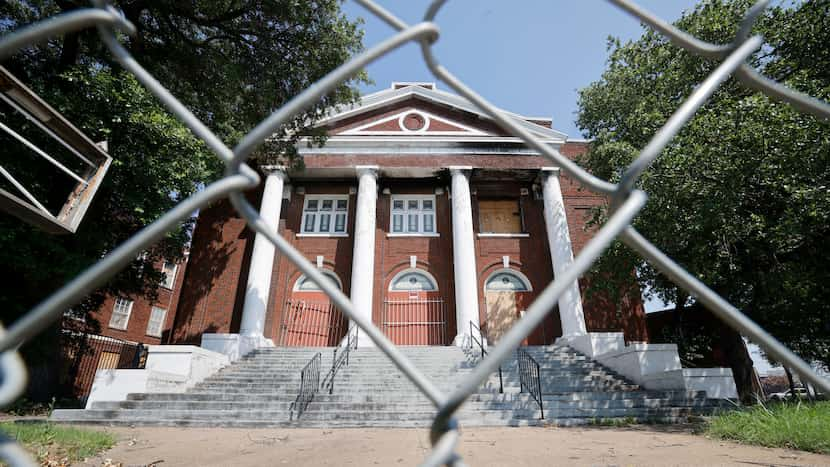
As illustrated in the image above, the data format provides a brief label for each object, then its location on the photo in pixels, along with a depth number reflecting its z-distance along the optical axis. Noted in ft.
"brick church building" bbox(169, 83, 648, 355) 50.14
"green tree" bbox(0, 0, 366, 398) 28.27
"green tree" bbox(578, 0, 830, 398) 26.50
